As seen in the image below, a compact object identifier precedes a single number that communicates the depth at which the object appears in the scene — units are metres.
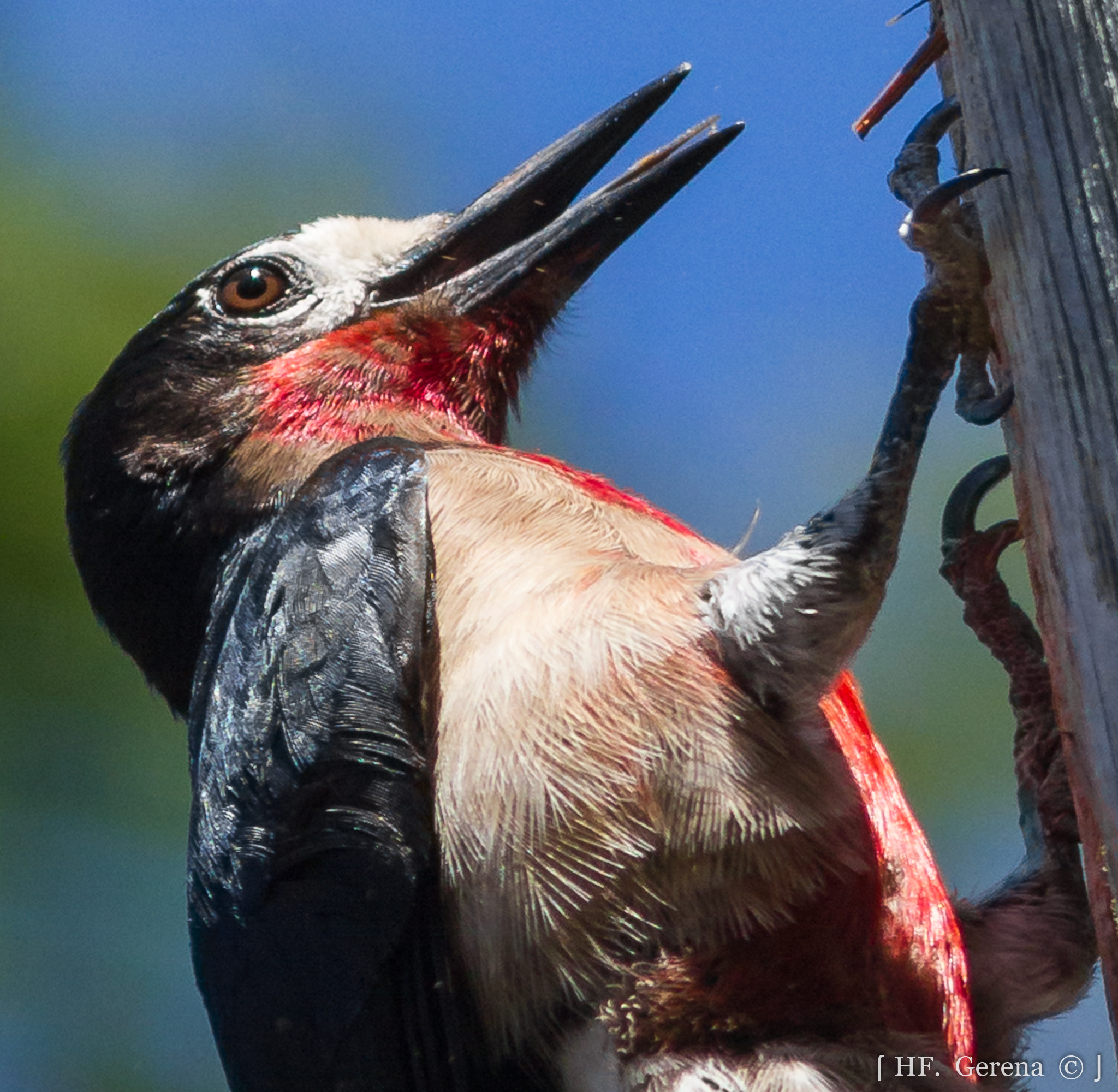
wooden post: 4.37
